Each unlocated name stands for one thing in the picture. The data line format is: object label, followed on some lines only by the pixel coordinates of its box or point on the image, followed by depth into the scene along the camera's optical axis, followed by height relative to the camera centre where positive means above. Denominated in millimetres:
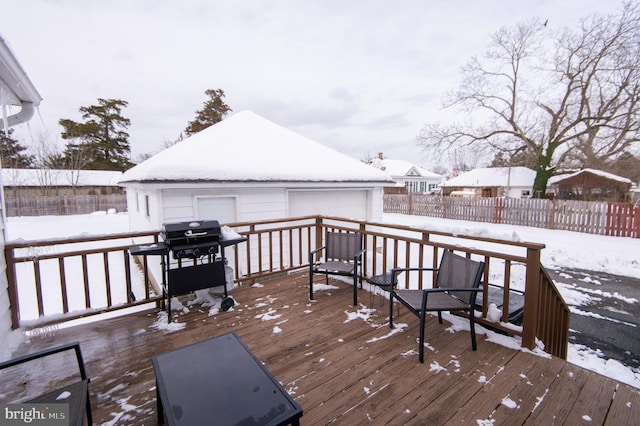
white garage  5562 +274
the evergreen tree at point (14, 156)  22819 +3365
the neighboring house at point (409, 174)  31794 +1828
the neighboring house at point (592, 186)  17062 +110
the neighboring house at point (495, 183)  23516 +598
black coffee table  1290 -1020
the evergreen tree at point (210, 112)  22305 +6419
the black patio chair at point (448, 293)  2371 -964
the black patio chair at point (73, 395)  1302 -1011
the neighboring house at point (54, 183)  20812 +937
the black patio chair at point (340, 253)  3564 -855
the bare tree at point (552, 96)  13969 +5315
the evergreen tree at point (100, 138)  26016 +5552
